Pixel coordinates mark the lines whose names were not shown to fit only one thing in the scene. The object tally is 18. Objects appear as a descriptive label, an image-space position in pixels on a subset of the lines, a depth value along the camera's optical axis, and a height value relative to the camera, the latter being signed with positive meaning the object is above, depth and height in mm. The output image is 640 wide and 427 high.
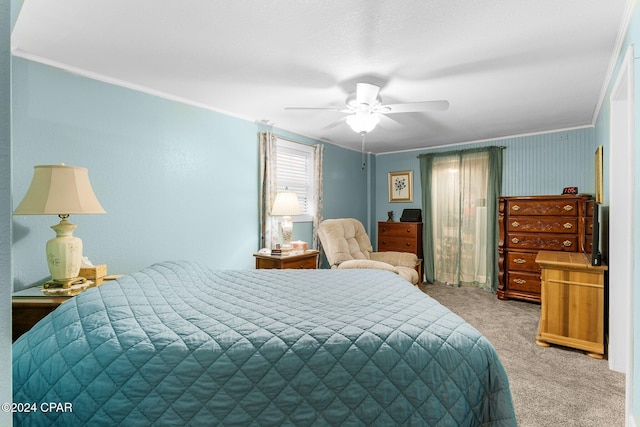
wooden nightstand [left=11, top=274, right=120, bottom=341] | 1994 -608
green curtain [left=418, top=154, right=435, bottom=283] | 5629 -73
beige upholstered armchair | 3871 -525
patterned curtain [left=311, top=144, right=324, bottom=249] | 4859 +349
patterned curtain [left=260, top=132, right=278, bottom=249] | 4051 +331
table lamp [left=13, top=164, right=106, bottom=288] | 2002 +50
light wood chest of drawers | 2812 -837
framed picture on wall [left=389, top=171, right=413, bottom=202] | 5945 +526
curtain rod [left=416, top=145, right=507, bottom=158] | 5012 +1069
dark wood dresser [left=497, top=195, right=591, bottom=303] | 4129 -273
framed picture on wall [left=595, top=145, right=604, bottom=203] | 3262 +396
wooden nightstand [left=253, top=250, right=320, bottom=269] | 3611 -563
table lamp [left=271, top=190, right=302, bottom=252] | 3824 +44
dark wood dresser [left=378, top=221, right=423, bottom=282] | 5473 -410
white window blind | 4469 +616
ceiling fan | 2648 +936
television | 2812 -211
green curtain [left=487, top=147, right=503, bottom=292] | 5004 +49
